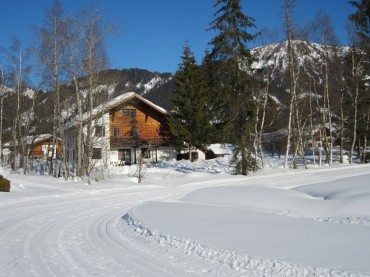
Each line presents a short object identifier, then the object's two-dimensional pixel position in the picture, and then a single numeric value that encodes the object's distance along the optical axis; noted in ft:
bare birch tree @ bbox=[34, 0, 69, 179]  77.36
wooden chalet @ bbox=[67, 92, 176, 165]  143.54
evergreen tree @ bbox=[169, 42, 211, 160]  133.28
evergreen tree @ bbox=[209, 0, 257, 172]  83.15
